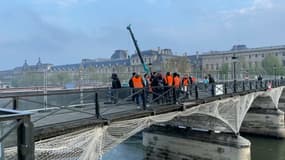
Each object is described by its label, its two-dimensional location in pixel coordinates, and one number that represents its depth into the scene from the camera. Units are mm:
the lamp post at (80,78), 19075
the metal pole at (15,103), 6762
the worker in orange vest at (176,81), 15609
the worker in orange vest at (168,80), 15820
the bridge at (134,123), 6685
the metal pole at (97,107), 8420
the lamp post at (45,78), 16653
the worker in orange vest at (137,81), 13842
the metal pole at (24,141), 3479
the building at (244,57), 98288
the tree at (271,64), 77131
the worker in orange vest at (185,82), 16462
